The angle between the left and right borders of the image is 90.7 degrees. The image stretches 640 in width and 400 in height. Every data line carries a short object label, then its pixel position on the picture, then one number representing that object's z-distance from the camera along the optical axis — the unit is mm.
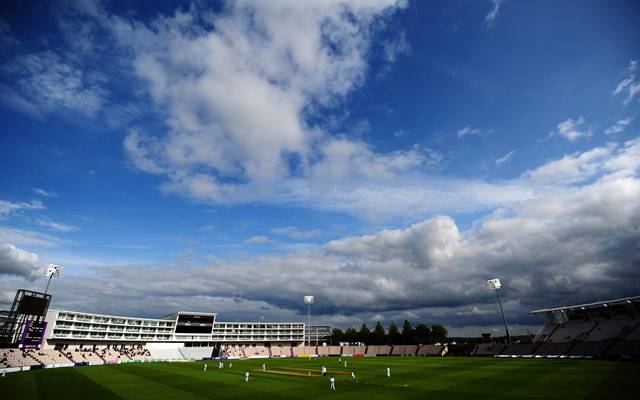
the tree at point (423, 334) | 135125
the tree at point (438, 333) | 135000
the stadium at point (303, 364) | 32594
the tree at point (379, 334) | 148625
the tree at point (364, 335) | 156875
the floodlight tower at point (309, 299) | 123919
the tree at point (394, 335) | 142500
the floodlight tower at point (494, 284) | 90312
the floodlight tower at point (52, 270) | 85125
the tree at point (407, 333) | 138125
